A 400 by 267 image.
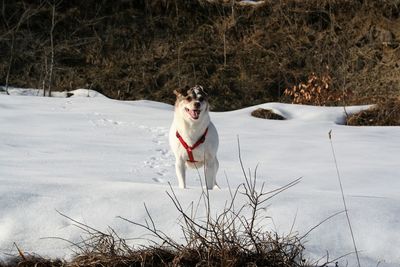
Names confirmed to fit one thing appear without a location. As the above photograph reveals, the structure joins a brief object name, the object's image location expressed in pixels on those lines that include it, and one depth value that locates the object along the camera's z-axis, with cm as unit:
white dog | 1000
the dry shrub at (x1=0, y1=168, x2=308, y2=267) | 568
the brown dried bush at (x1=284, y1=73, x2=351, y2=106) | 2869
